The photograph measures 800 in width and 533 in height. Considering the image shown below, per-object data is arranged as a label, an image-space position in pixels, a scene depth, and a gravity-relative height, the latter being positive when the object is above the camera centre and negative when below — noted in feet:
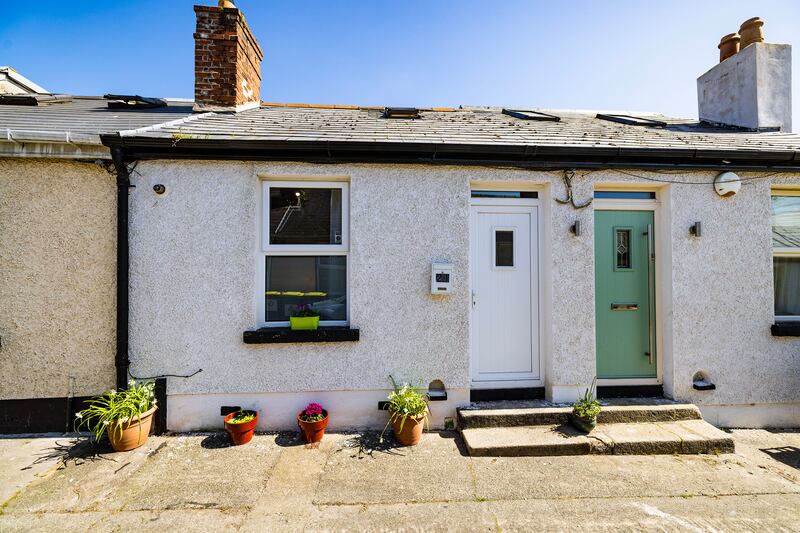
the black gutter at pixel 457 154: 12.87 +4.70
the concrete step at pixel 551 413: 12.88 -5.33
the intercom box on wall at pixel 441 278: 13.33 -0.21
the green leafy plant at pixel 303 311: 13.46 -1.50
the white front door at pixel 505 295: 14.52 -0.95
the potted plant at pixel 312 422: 12.23 -5.32
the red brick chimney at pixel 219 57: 17.99 +11.54
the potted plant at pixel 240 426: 12.03 -5.40
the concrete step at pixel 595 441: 11.63 -5.80
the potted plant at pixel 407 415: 12.10 -5.04
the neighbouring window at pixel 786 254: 15.08 +0.81
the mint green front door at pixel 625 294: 14.83 -0.93
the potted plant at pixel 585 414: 12.29 -5.09
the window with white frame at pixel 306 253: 14.02 +0.80
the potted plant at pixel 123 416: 11.48 -4.90
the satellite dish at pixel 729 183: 14.02 +3.65
